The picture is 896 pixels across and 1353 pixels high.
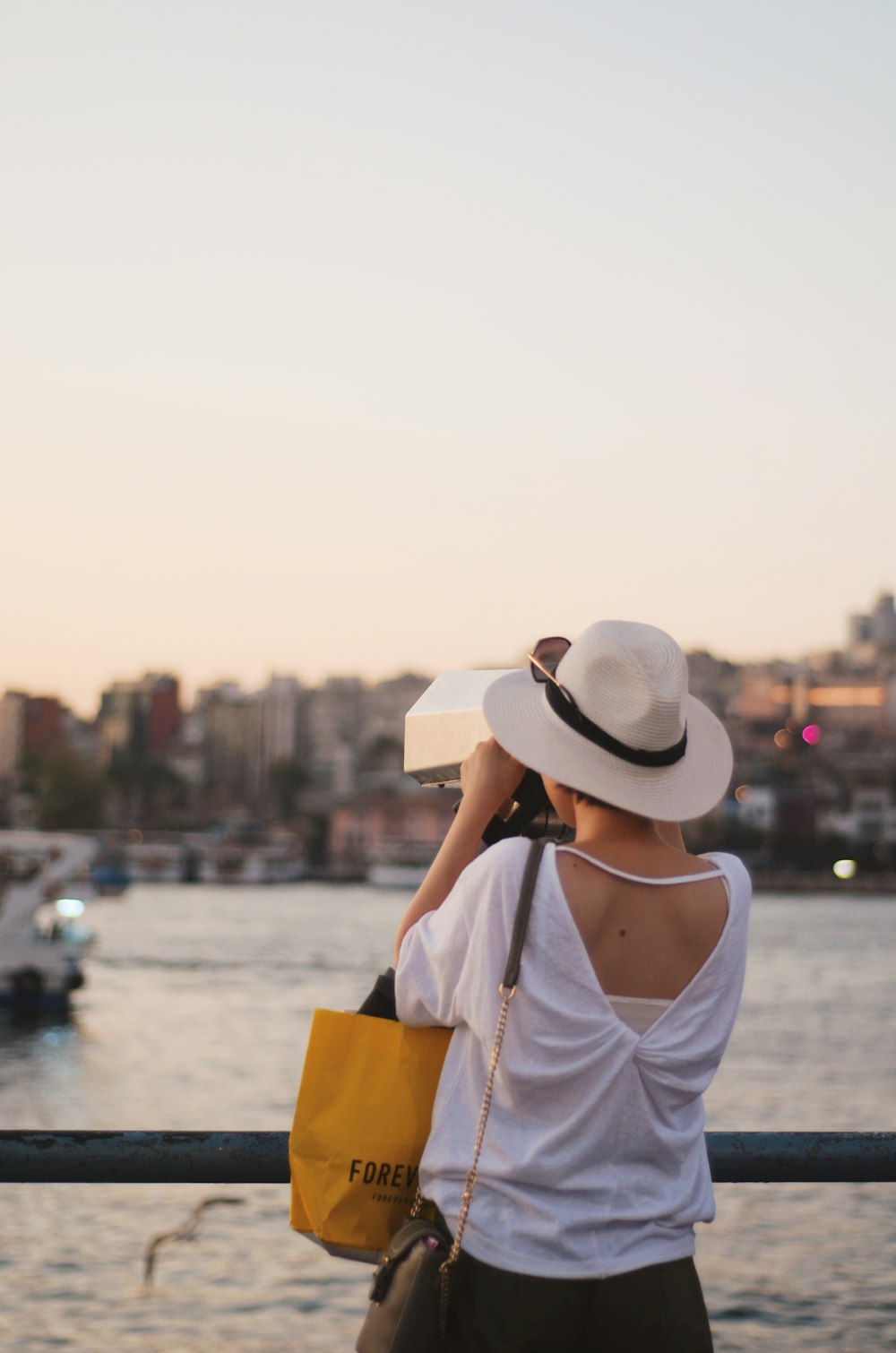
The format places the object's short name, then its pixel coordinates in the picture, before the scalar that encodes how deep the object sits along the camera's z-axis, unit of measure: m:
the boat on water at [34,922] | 29.57
